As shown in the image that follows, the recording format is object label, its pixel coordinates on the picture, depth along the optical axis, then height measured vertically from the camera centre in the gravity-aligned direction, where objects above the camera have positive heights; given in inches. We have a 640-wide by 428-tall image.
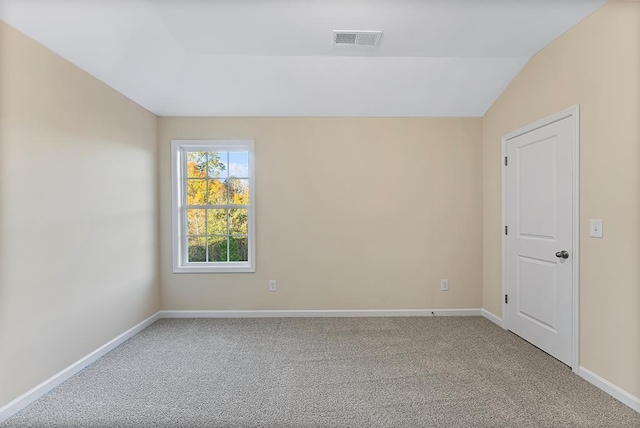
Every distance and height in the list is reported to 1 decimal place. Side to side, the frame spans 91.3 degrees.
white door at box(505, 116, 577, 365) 99.7 -9.1
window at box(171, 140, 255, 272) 152.6 +3.0
